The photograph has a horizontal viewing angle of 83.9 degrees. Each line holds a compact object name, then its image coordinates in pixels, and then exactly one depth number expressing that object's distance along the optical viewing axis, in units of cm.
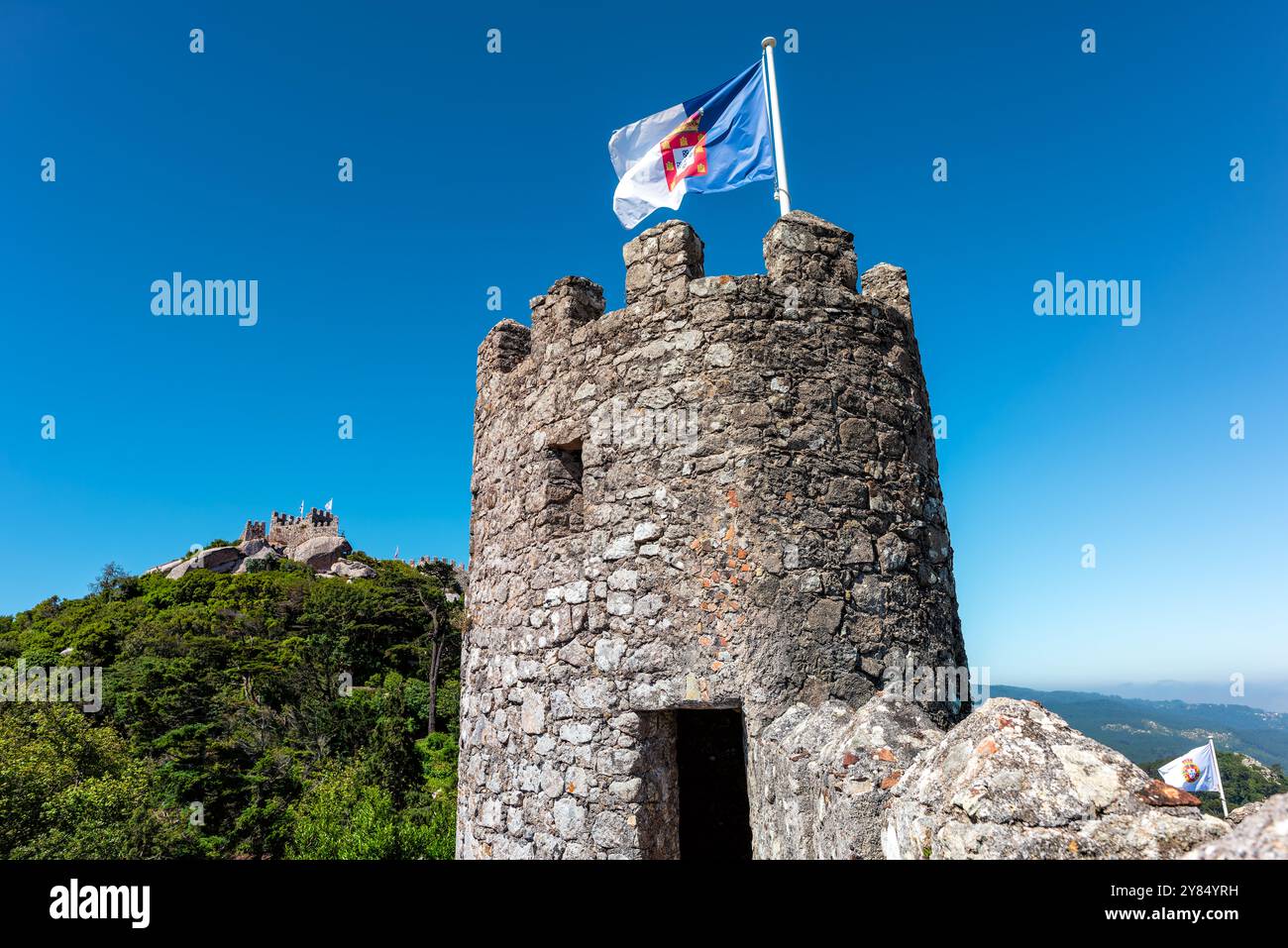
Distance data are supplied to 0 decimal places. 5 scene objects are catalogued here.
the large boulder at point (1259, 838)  149
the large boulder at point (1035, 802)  204
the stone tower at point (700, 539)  446
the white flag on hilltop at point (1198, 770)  1625
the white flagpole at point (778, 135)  610
